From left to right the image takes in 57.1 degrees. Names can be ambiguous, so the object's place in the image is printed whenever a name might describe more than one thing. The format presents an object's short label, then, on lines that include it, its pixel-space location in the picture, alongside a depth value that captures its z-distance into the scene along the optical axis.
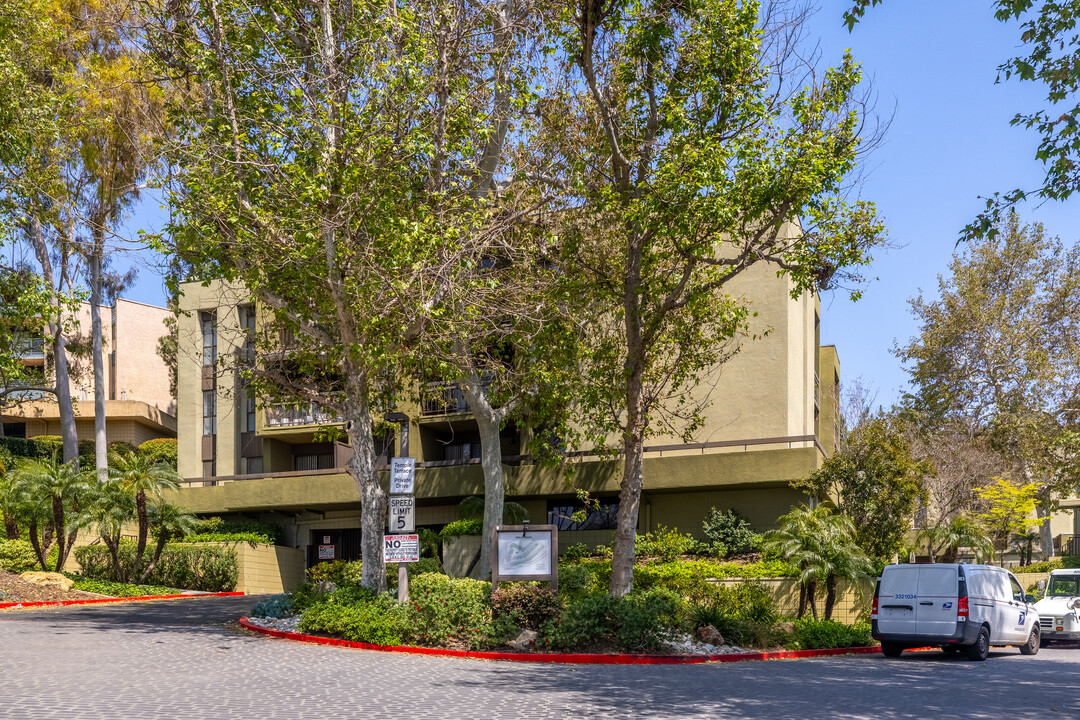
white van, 18.34
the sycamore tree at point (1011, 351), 43.56
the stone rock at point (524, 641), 17.11
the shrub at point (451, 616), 17.30
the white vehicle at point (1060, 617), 24.03
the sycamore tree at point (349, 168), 18.44
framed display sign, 18.22
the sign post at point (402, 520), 18.12
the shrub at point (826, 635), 19.45
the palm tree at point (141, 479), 29.72
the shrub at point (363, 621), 17.39
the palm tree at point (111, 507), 29.47
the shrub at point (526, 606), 17.69
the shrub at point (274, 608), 20.28
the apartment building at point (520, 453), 30.39
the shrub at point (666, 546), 28.23
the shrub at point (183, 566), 32.53
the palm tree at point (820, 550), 22.75
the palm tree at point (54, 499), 28.52
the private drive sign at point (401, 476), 18.41
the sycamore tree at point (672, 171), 18.27
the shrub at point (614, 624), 16.92
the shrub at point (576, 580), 24.17
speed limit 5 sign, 18.39
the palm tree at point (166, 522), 31.11
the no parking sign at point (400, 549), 18.05
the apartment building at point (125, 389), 55.62
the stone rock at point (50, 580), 26.33
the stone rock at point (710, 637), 18.12
